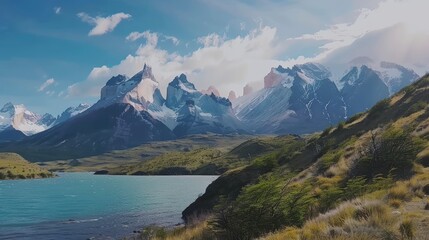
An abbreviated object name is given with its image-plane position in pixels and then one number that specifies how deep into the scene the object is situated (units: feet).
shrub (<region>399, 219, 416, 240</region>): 40.65
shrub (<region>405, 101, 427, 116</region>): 174.19
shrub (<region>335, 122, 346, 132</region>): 214.55
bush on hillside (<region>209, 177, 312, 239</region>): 68.23
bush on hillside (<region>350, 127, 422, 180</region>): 98.58
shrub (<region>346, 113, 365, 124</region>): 228.55
